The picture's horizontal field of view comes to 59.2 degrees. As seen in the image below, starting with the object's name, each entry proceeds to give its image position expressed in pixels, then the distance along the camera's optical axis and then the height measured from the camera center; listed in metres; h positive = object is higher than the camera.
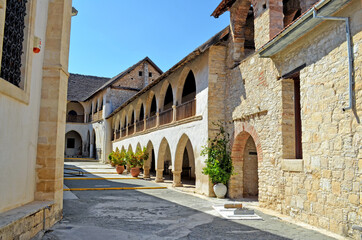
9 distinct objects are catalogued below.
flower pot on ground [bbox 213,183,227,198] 10.50 -1.19
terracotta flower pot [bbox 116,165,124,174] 20.20 -1.05
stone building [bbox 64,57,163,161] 29.20 +5.04
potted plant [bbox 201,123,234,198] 10.52 -0.25
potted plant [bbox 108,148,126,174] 19.92 -0.50
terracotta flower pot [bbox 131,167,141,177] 18.50 -1.09
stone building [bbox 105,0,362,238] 5.78 +1.26
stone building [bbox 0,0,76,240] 5.09 +0.72
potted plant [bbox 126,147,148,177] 17.62 -0.32
